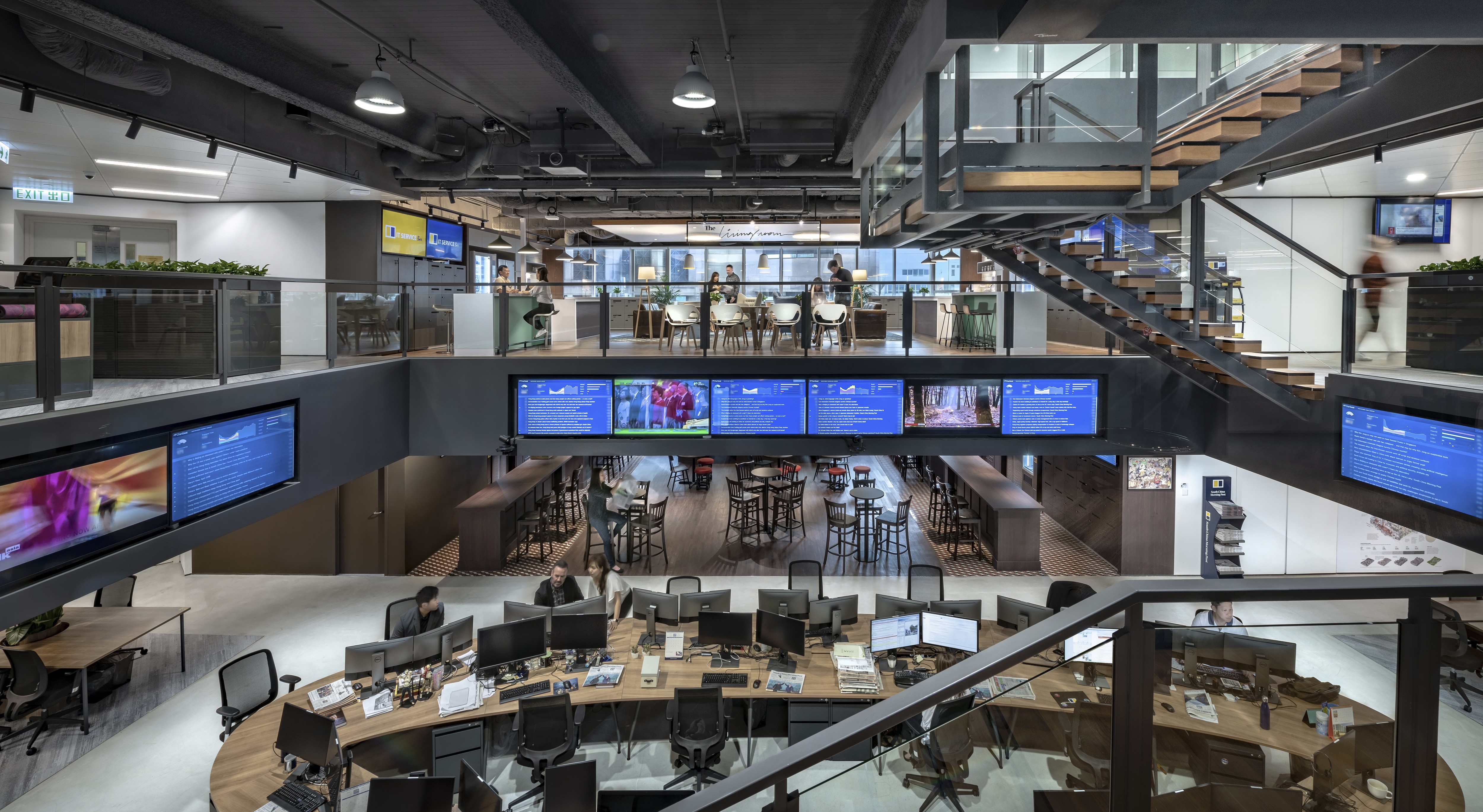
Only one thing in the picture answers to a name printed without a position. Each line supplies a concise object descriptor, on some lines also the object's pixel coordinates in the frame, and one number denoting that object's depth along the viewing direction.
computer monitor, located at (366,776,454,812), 4.11
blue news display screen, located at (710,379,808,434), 8.66
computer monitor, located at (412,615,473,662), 6.01
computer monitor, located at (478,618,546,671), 5.87
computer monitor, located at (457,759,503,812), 4.13
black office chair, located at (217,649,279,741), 5.56
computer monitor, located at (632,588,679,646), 6.92
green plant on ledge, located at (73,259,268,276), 6.04
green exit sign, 9.80
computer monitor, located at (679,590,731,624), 6.91
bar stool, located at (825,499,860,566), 11.30
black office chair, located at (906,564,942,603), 7.63
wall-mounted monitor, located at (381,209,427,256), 11.80
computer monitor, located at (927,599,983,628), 6.48
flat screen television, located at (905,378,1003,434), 8.65
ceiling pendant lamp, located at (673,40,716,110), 5.43
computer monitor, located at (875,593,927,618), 6.43
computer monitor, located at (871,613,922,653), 5.96
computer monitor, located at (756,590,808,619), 6.79
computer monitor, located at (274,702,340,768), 4.42
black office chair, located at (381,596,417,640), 6.76
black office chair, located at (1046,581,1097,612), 7.12
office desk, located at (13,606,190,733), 6.49
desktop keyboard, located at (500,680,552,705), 5.58
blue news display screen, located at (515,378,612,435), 8.68
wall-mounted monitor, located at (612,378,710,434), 8.70
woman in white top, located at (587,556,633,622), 7.52
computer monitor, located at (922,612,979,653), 5.80
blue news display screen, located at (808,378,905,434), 8.66
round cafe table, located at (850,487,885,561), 11.36
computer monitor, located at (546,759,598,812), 4.35
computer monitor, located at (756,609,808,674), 6.04
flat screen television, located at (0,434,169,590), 4.10
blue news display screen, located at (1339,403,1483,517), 5.15
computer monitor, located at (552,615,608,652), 6.21
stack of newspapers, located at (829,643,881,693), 5.70
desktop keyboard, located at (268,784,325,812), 4.28
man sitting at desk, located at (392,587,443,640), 6.64
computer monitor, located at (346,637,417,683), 5.67
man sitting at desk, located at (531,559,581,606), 7.38
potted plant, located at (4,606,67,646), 6.75
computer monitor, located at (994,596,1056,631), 6.27
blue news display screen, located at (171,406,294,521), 5.41
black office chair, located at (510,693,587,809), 5.31
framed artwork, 10.61
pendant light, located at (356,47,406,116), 5.61
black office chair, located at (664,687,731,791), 5.40
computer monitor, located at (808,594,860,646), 6.61
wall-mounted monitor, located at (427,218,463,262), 13.55
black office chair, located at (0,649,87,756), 6.06
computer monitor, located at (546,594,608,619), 6.80
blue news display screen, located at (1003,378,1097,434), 8.66
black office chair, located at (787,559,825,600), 7.98
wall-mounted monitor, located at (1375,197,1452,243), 10.91
